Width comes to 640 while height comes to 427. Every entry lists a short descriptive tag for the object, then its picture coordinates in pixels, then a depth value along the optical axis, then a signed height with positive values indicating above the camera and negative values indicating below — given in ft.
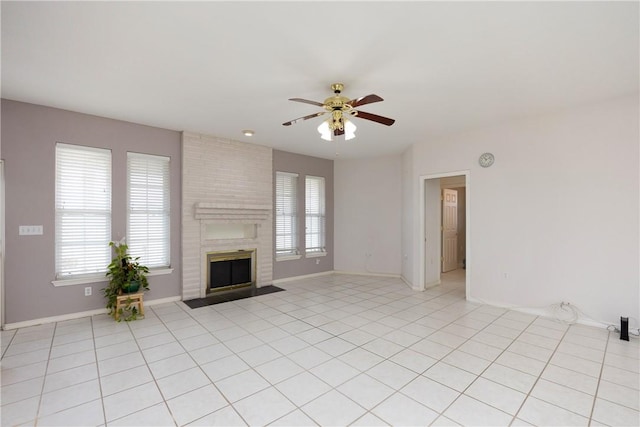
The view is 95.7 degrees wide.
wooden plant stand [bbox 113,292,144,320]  12.64 -3.77
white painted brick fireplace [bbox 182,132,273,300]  15.96 +0.86
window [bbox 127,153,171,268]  14.51 +0.40
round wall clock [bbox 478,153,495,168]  14.78 +2.84
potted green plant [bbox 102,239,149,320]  12.90 -2.86
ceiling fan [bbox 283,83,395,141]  9.57 +3.40
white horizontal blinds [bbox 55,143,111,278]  12.75 +0.33
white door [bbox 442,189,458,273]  23.89 -1.25
